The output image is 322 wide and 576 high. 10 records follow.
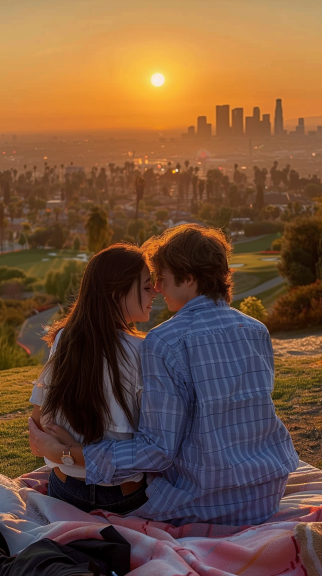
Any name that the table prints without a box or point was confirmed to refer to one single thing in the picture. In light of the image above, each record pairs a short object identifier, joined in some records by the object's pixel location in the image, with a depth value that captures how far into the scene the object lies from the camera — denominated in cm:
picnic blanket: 215
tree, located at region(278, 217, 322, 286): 1822
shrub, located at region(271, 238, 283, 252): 5451
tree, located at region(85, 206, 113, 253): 4725
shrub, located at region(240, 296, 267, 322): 1681
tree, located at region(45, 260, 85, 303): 4003
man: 243
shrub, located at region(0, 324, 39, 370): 1107
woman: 255
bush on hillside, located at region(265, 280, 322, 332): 1501
